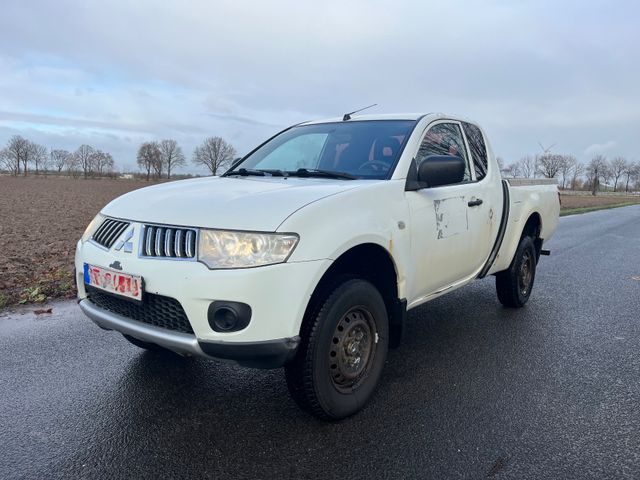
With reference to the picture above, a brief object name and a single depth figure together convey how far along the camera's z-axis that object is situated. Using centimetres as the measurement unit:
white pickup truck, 240
